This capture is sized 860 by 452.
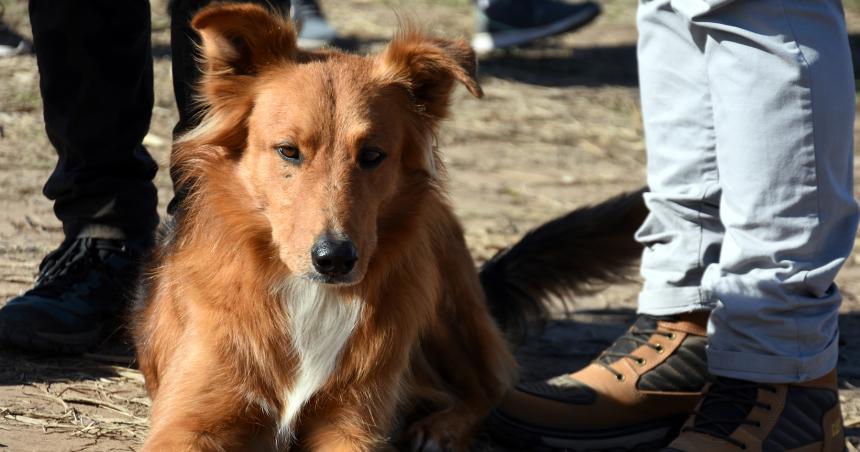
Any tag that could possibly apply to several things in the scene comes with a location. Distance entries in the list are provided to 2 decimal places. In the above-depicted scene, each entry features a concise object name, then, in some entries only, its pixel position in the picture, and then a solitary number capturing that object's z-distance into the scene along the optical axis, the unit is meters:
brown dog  5.81
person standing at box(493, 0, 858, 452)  5.56
